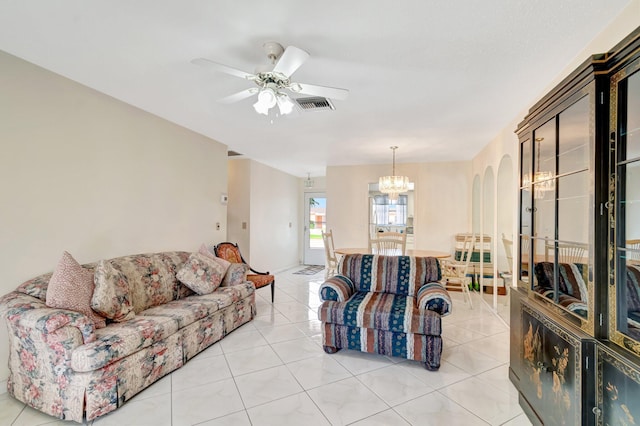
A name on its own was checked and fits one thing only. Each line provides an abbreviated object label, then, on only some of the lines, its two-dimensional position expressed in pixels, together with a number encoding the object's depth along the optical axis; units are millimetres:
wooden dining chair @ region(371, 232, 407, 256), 4422
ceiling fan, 1761
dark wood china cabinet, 1193
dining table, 4344
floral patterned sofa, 1824
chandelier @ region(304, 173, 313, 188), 7851
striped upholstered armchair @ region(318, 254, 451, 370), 2502
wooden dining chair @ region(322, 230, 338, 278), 5246
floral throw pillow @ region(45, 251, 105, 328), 2000
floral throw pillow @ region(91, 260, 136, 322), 2188
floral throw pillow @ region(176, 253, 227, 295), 3176
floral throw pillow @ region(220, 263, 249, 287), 3583
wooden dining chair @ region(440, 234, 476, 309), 4214
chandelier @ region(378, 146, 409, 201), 4883
